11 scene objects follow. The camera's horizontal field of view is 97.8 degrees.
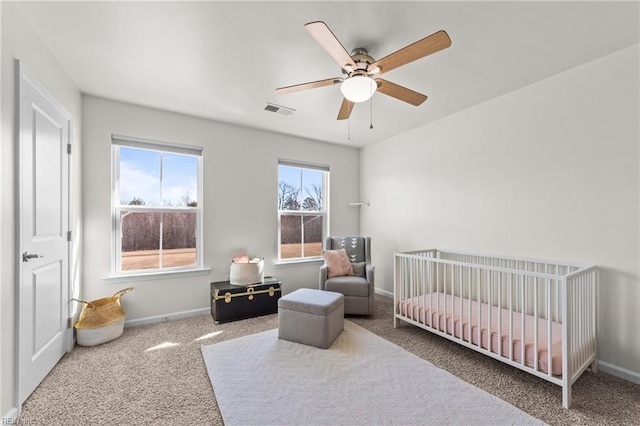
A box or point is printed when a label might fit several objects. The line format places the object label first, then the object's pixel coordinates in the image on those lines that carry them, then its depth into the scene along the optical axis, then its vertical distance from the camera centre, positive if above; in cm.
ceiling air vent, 297 +114
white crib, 175 -85
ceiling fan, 145 +92
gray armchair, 316 -84
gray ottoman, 240 -93
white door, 167 -13
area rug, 157 -115
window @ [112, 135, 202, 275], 295 +9
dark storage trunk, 299 -96
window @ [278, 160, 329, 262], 397 +6
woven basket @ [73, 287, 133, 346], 244 -97
